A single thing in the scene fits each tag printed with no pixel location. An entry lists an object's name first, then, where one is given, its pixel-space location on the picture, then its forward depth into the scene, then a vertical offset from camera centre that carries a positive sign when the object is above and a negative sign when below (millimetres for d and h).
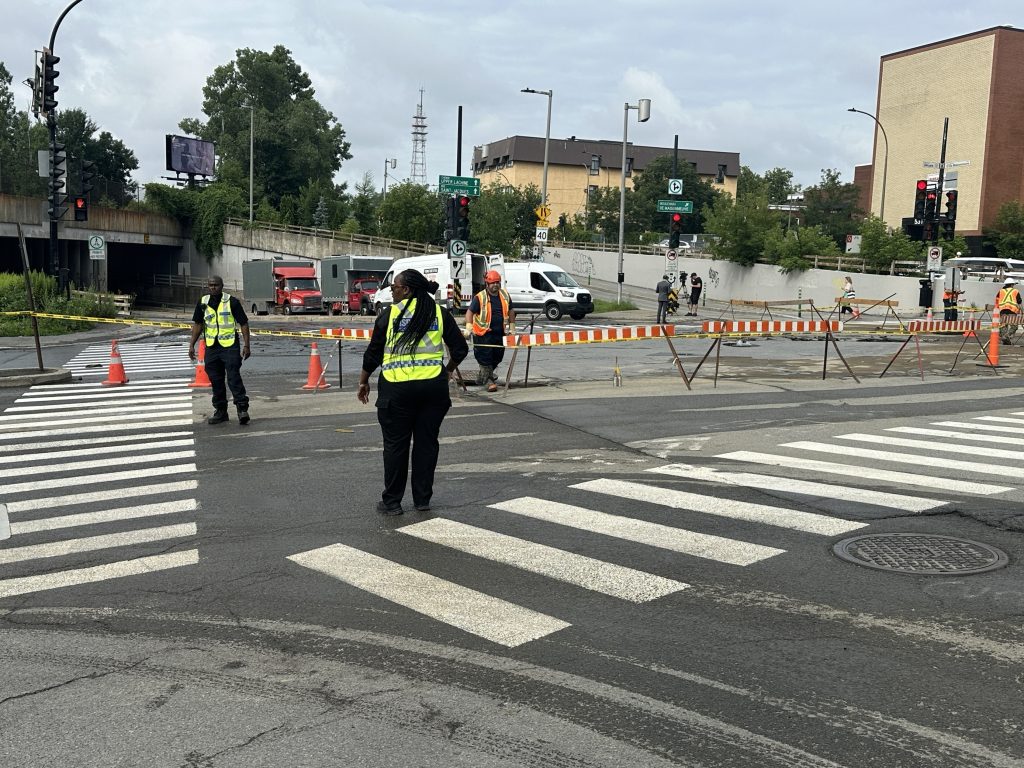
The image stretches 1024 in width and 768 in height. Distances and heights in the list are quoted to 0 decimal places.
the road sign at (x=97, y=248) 36250 -99
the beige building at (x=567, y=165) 114250 +10275
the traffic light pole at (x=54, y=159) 28441 +2532
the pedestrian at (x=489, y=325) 15945 -1011
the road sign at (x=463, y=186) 30778 +2043
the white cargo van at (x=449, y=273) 39156 -642
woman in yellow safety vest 7871 -939
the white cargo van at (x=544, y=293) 40062 -1273
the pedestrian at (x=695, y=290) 44562 -1112
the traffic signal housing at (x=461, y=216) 31031 +1172
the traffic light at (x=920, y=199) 35156 +2366
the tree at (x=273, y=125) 89312 +11111
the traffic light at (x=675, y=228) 40188 +1336
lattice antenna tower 133500 +15520
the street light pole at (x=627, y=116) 43656 +5997
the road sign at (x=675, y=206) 38625 +2080
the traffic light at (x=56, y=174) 32031 +2095
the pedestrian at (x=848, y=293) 41106 -994
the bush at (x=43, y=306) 29184 -1838
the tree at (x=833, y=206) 83438 +4935
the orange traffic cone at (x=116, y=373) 17719 -2125
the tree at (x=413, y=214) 64500 +2490
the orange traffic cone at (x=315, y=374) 16922 -1946
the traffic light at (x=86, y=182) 34375 +2035
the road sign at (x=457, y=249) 31109 +213
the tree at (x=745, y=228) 54094 +1928
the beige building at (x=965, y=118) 65312 +9908
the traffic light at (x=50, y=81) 26875 +4120
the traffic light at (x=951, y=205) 35406 +2229
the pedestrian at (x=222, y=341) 12641 -1098
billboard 78688 +6852
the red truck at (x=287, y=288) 48094 -1704
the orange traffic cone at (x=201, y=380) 17353 -2161
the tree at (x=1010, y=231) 61219 +2485
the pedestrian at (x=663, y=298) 36000 -1190
